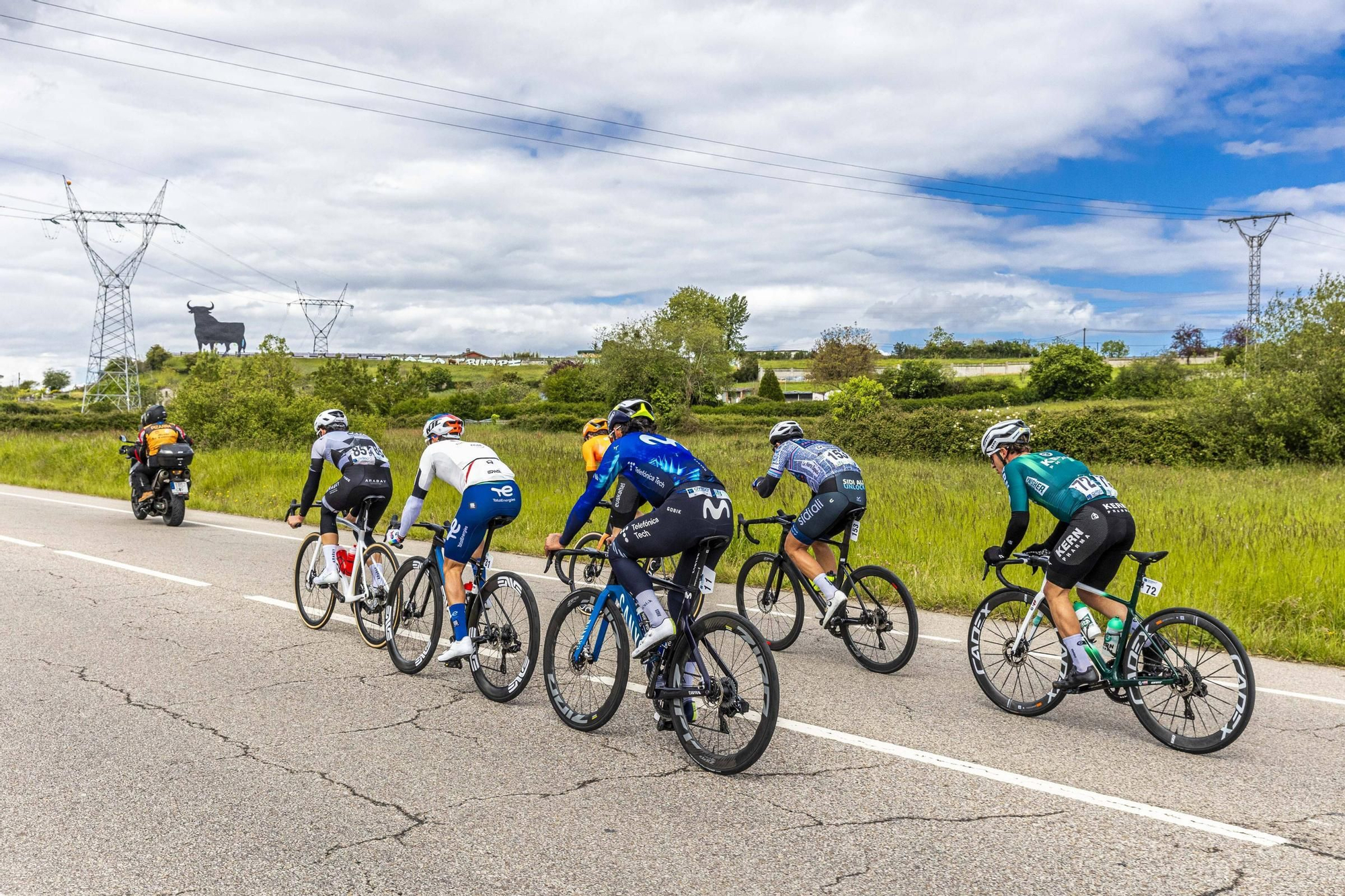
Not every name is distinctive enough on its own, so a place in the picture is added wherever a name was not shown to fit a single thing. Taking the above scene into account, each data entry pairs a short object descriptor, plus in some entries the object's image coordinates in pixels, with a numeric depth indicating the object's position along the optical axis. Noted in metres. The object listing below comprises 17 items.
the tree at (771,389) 89.94
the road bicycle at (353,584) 7.50
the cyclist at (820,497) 7.36
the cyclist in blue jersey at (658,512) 5.10
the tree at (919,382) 89.31
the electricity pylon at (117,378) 77.62
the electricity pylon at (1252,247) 64.88
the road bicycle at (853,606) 6.94
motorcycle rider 16.58
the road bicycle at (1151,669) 5.13
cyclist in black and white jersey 7.85
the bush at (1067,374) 92.56
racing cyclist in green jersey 5.62
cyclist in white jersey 6.14
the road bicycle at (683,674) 4.77
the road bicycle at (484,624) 6.02
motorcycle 16.12
